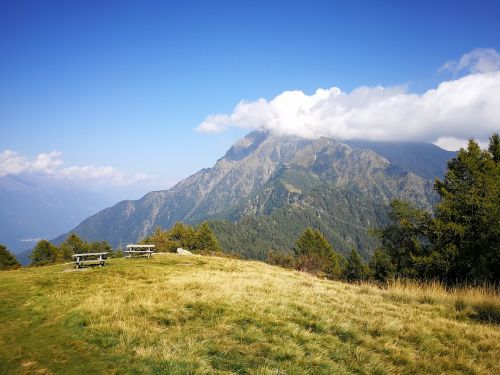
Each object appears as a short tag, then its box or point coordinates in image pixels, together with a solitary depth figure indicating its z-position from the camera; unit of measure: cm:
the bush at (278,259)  9673
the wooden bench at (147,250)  3464
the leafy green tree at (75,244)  11225
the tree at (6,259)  8268
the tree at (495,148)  4261
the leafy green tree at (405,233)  4367
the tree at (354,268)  10797
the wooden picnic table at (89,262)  2465
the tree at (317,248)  10481
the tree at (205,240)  11962
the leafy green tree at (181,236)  11944
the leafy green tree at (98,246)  12693
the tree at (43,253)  9744
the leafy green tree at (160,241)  10400
